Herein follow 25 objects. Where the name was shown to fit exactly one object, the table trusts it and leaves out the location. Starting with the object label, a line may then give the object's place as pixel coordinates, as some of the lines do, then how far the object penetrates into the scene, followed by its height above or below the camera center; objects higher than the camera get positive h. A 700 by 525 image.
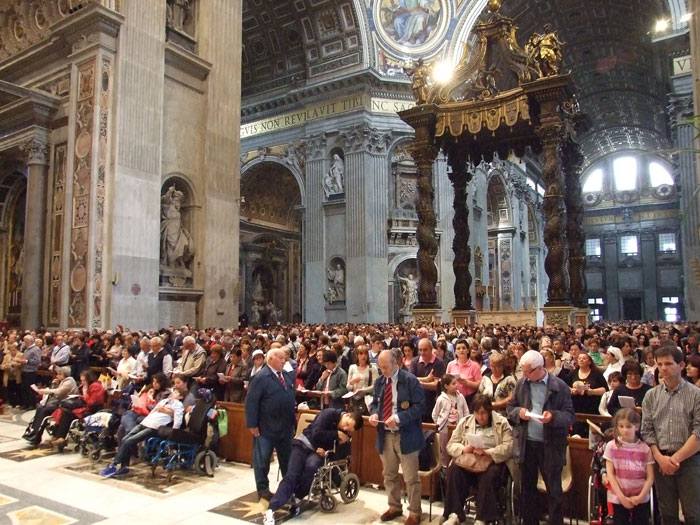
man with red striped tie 5.00 -0.94
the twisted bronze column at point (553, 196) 14.60 +2.78
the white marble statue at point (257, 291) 29.12 +1.28
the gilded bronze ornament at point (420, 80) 16.58 +6.38
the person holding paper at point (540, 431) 4.55 -0.88
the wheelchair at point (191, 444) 6.62 -1.36
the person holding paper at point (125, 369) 8.71 -0.70
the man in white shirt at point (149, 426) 6.57 -1.16
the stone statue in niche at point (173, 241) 14.88 +1.92
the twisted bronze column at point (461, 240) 18.20 +2.22
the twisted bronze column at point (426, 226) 16.05 +2.33
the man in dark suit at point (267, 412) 5.59 -0.87
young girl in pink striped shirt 4.08 -1.08
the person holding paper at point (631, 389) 5.70 -0.73
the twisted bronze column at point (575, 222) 17.59 +2.73
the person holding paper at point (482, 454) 4.68 -1.15
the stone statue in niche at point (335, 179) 26.36 +5.94
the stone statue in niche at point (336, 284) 26.03 +1.40
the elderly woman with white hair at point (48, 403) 7.98 -1.09
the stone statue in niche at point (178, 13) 15.55 +7.96
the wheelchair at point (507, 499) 4.85 -1.50
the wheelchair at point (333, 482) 5.53 -1.53
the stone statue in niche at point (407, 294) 25.77 +0.89
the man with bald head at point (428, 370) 6.70 -0.62
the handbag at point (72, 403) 7.88 -1.06
